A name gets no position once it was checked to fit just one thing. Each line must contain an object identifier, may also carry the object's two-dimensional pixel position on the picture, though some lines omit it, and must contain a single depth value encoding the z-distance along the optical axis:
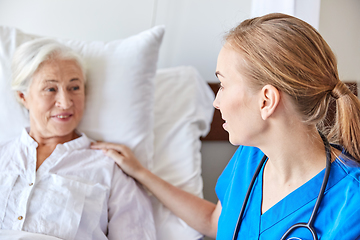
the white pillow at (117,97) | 1.42
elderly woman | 1.06
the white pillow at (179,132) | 1.28
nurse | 0.75
